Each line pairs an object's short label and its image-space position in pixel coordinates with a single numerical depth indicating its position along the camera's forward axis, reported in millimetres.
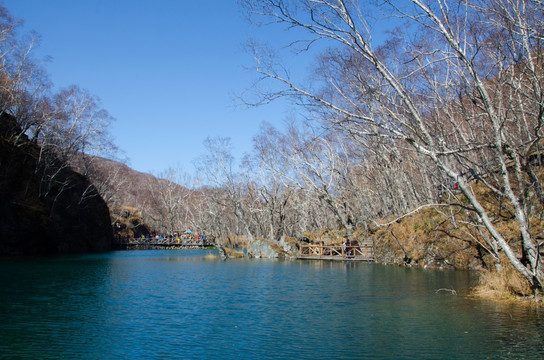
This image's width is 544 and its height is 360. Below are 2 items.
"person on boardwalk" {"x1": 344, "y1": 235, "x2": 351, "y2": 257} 30984
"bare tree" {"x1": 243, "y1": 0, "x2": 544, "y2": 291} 9797
